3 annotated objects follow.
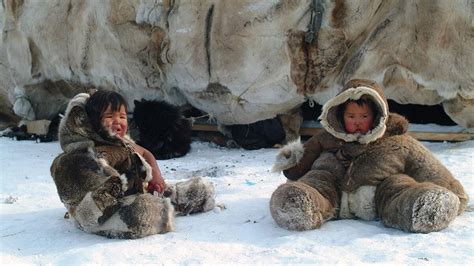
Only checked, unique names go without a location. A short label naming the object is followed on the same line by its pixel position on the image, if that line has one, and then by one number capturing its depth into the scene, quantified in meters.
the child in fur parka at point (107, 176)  2.04
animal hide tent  3.99
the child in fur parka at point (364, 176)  1.97
